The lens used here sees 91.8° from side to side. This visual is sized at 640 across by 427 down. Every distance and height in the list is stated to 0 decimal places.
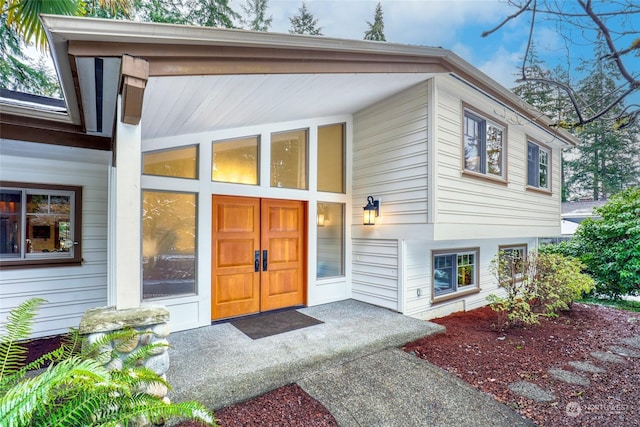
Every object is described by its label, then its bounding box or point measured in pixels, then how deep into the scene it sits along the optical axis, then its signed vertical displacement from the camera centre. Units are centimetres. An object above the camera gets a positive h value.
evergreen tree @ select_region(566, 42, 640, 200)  1606 +278
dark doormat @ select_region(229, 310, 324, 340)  403 -154
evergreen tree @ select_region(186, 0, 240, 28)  1138 +753
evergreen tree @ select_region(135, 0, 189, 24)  1020 +699
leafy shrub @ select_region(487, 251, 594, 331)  493 -115
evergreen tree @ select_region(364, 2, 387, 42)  1426 +867
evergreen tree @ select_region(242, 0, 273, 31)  1302 +850
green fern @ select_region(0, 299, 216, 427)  145 -99
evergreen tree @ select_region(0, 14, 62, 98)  770 +388
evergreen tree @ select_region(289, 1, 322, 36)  1432 +894
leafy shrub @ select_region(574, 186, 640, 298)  715 -69
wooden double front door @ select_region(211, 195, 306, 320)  449 -64
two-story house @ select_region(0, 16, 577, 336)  257 +58
